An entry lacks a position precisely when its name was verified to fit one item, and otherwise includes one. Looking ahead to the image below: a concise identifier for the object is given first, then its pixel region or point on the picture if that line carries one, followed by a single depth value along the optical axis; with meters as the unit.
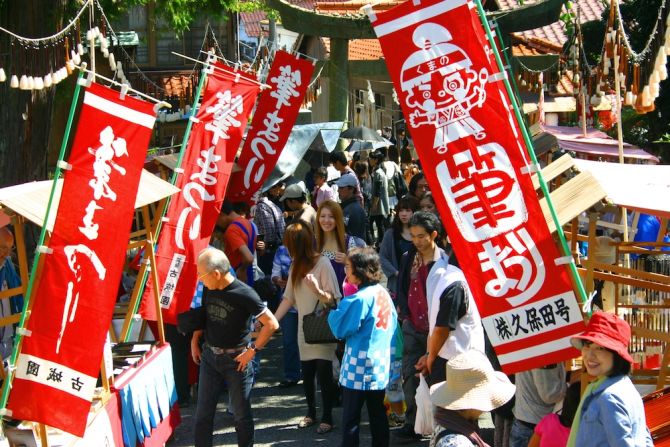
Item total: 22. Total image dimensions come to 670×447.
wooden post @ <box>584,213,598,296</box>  5.61
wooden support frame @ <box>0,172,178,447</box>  5.70
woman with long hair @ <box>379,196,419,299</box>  8.77
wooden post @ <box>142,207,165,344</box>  7.91
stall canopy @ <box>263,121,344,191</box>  14.67
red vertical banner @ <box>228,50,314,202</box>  10.66
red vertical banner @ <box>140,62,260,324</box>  8.37
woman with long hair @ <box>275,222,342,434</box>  8.16
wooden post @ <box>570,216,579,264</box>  6.52
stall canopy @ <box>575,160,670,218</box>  5.73
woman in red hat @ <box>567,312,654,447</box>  4.25
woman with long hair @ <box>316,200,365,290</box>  8.85
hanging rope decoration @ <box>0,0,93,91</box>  11.88
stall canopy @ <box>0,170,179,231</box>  5.71
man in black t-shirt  7.05
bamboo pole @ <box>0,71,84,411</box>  5.43
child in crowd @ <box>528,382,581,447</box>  4.87
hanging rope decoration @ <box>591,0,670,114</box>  9.63
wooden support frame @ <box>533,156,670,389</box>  5.75
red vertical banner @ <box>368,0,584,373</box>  5.19
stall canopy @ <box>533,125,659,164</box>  15.23
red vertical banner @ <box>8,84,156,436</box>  5.44
